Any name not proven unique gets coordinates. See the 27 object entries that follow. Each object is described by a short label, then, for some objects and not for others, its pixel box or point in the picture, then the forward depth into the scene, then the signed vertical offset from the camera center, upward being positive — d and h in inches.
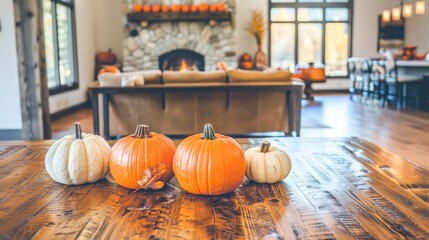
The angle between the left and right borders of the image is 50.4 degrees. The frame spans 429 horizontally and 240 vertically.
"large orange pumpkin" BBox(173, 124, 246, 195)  46.8 -10.7
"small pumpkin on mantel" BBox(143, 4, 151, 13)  398.9 +48.0
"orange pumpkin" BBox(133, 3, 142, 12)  398.3 +48.2
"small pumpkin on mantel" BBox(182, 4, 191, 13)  399.9 +47.8
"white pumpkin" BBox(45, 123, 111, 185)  49.8 -10.6
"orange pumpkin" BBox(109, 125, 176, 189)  48.4 -10.5
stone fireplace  406.9 +18.9
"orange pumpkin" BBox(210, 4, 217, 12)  402.3 +47.9
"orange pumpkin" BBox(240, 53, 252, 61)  430.9 +5.1
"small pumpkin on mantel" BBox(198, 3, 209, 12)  401.4 +48.8
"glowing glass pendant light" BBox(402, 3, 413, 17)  336.3 +37.4
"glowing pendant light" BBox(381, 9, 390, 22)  351.7 +35.4
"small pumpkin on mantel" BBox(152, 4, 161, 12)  399.2 +48.0
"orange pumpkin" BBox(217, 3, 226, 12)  402.9 +48.1
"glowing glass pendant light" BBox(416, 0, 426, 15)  330.0 +39.4
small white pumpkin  50.0 -11.4
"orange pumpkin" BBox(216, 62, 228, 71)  356.8 -2.7
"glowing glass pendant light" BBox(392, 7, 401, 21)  348.1 +36.9
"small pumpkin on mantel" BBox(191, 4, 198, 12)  400.8 +47.9
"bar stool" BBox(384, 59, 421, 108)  329.7 -15.8
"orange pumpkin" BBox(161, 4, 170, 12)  398.9 +47.1
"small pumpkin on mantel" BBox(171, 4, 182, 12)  399.2 +47.9
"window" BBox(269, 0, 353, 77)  455.8 +29.9
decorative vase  433.1 +5.0
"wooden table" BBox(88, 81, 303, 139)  206.8 -12.0
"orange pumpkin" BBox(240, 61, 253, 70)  427.2 -2.4
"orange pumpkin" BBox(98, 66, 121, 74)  318.4 -4.5
